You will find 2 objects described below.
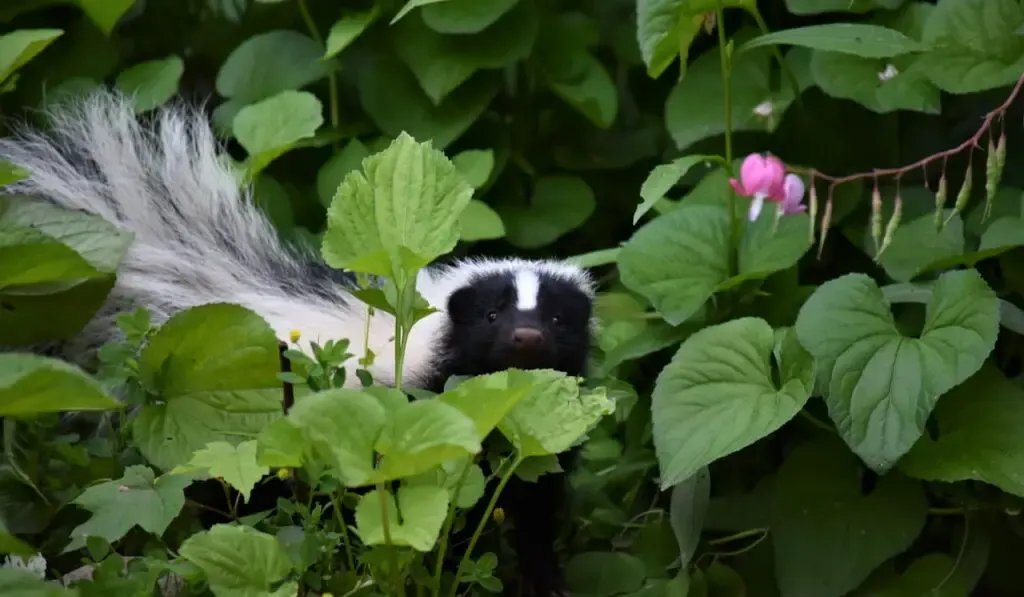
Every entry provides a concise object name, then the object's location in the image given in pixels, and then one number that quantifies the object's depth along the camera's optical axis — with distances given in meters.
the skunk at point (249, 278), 5.00
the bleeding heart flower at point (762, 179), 4.38
